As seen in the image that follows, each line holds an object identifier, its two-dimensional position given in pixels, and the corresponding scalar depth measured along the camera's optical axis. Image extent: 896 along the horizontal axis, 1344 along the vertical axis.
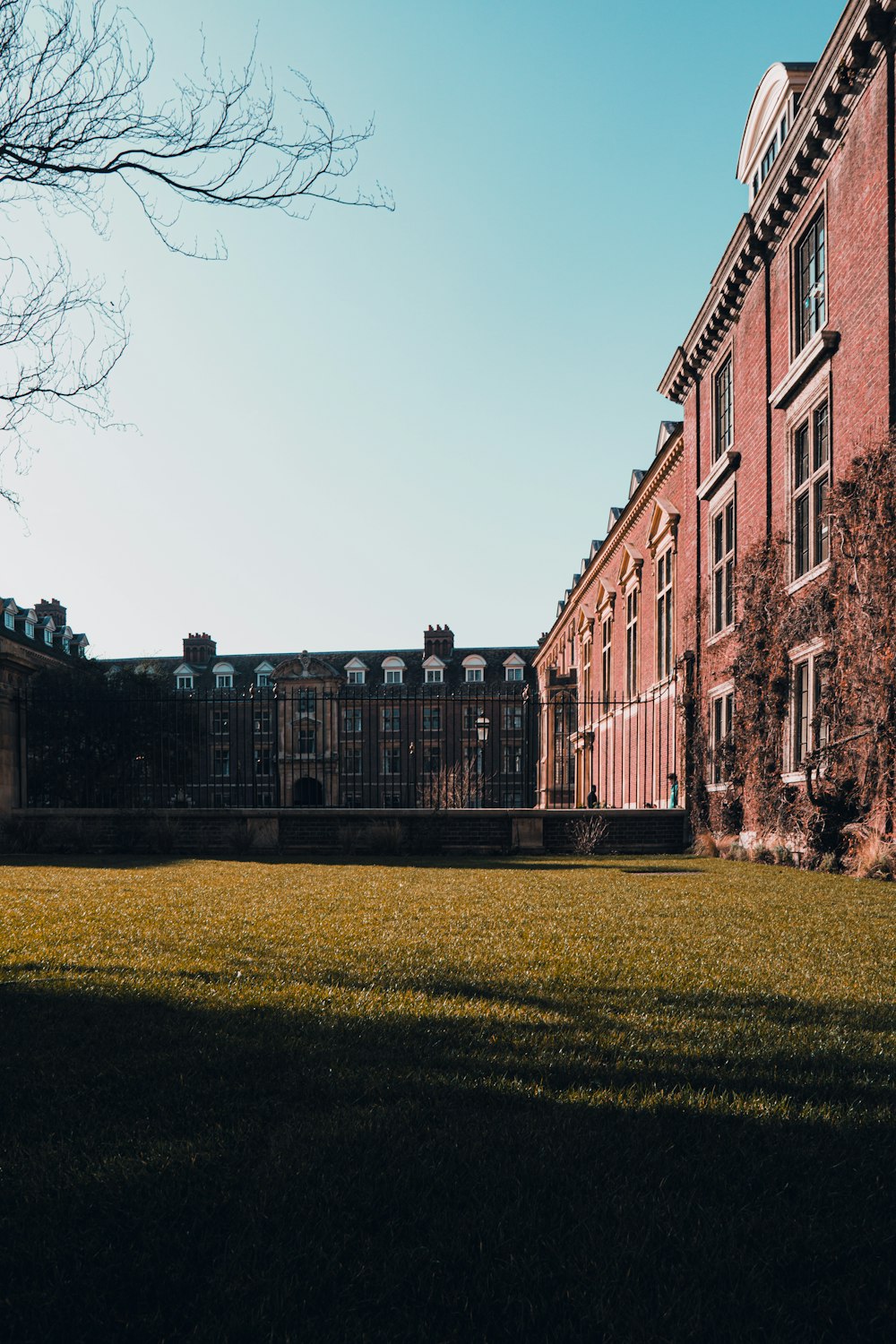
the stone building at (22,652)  18.97
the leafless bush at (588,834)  18.31
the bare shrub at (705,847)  17.86
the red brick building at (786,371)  12.98
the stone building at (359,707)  56.16
